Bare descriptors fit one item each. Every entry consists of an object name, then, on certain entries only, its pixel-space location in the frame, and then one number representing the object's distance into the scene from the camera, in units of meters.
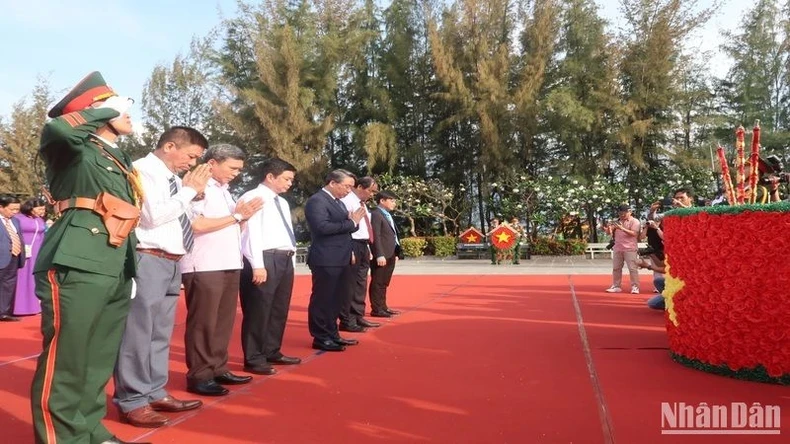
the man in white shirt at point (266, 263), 4.12
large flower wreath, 3.68
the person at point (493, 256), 17.44
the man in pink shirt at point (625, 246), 9.11
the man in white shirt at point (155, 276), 3.00
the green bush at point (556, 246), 20.05
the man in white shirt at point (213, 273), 3.51
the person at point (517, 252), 17.31
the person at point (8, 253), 7.11
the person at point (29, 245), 7.57
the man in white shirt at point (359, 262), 5.96
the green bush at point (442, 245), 22.36
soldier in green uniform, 2.36
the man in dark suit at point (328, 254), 4.98
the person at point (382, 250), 6.70
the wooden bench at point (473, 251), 20.22
